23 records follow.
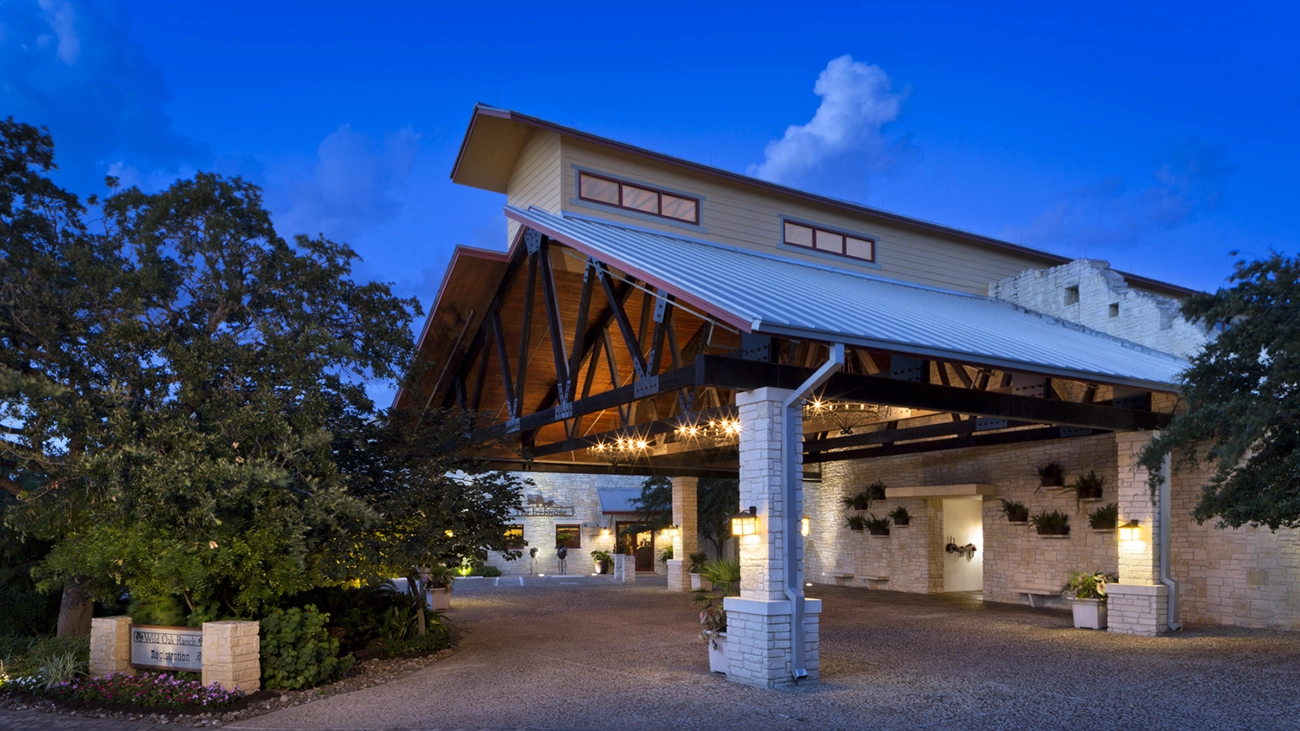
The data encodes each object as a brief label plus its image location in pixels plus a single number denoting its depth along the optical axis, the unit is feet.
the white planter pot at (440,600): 68.03
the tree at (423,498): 41.31
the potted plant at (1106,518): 60.08
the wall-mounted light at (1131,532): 50.08
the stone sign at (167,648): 36.91
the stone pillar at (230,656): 35.60
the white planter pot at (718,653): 37.42
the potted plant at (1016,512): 67.26
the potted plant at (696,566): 79.82
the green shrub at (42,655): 39.58
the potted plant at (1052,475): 64.59
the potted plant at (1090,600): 52.34
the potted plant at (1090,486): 61.98
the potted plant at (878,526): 80.84
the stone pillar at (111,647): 38.22
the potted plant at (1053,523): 64.13
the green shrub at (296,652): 37.11
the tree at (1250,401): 36.50
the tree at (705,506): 101.60
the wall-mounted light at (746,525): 35.86
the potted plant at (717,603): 37.68
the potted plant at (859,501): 82.62
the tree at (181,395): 35.88
